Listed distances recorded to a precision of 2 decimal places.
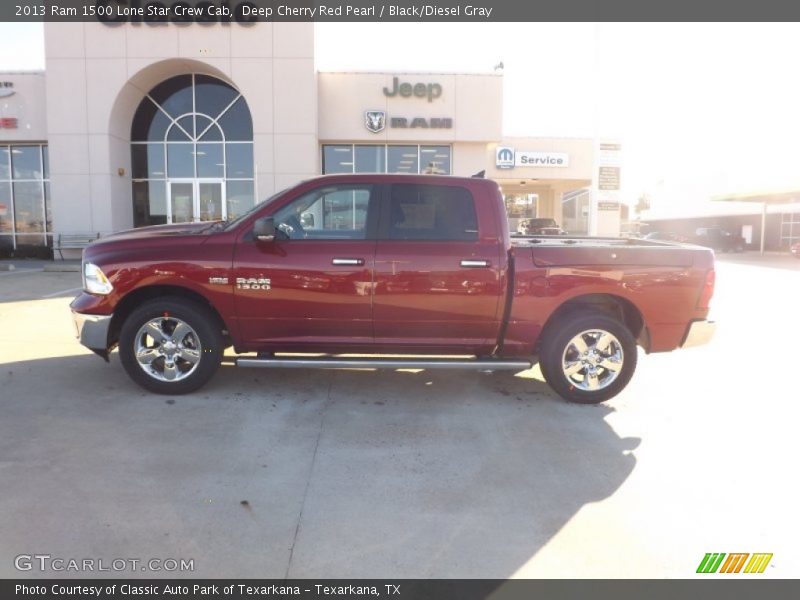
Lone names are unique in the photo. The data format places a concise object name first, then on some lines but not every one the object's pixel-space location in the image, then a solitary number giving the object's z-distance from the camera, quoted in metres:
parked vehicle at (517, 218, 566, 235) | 24.74
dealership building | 17.53
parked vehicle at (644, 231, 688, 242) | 34.88
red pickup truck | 4.97
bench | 18.19
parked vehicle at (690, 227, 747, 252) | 34.97
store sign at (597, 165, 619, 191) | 27.88
